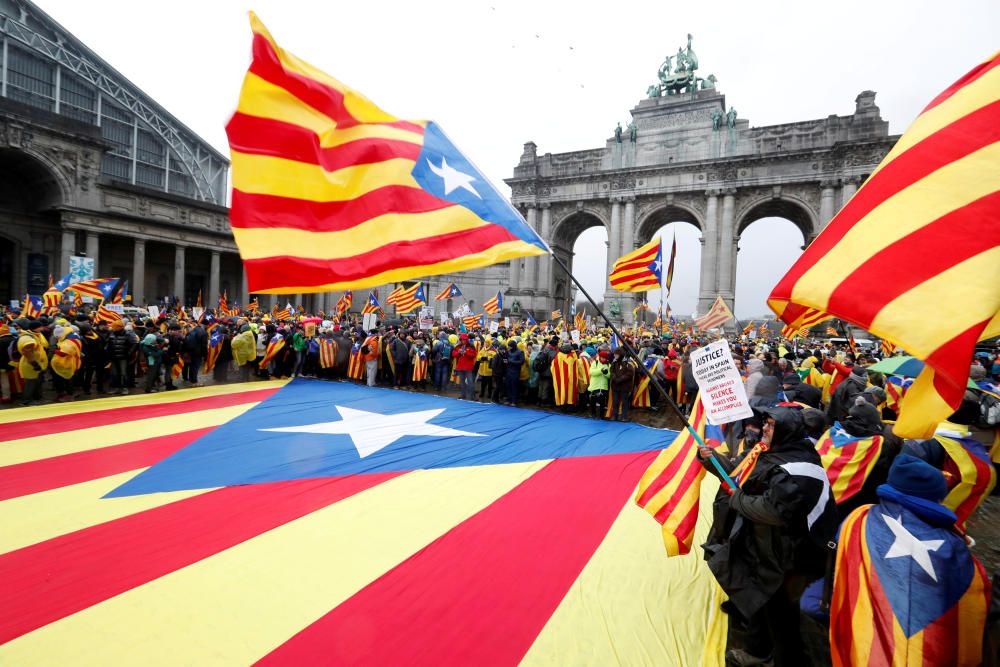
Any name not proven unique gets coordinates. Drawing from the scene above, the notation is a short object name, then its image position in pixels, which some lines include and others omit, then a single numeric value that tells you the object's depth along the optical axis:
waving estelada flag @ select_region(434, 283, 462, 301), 24.19
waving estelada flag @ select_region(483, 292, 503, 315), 22.41
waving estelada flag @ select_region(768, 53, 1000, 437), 1.62
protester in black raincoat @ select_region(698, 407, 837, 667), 2.46
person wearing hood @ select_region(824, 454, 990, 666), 1.86
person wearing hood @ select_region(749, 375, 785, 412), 5.69
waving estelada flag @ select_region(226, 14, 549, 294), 3.22
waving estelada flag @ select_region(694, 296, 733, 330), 17.25
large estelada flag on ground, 2.70
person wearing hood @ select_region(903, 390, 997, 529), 3.49
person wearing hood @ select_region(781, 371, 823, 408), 4.93
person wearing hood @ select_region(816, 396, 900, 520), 3.39
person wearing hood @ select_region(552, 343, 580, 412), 10.12
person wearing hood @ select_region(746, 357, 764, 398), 6.66
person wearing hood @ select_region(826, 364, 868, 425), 6.11
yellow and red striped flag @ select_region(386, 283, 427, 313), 18.86
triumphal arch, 35.62
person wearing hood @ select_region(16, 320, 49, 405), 7.81
